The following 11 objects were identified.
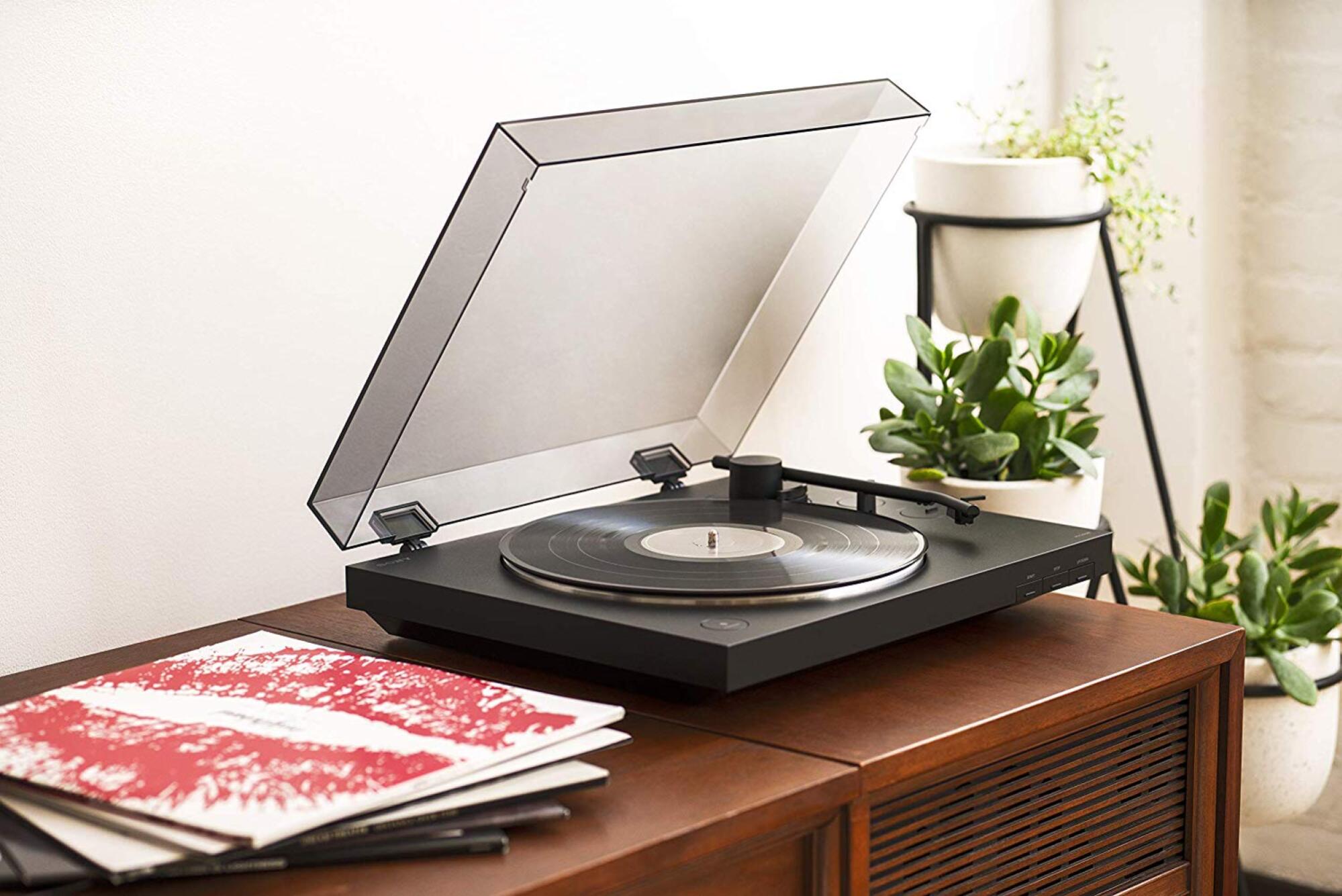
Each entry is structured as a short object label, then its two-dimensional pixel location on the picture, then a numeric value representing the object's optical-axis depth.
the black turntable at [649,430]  2.35
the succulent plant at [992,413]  2.82
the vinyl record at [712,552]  2.36
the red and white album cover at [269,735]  2.12
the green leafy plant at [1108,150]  3.05
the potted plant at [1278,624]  3.04
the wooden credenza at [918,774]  2.16
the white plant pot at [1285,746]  3.06
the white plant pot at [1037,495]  2.81
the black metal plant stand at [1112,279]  2.99
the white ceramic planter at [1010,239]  2.98
